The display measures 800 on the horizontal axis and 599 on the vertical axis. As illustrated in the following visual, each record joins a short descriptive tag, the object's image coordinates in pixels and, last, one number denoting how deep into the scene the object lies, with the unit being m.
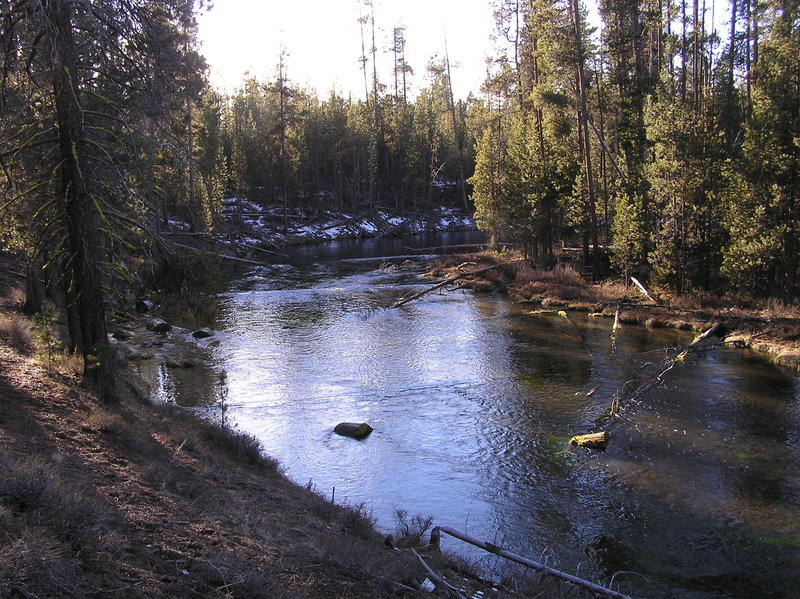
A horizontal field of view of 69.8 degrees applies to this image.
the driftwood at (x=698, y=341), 17.92
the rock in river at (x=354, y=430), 12.97
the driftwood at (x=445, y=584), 5.62
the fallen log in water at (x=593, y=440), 12.17
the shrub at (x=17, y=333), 11.92
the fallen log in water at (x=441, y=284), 28.63
